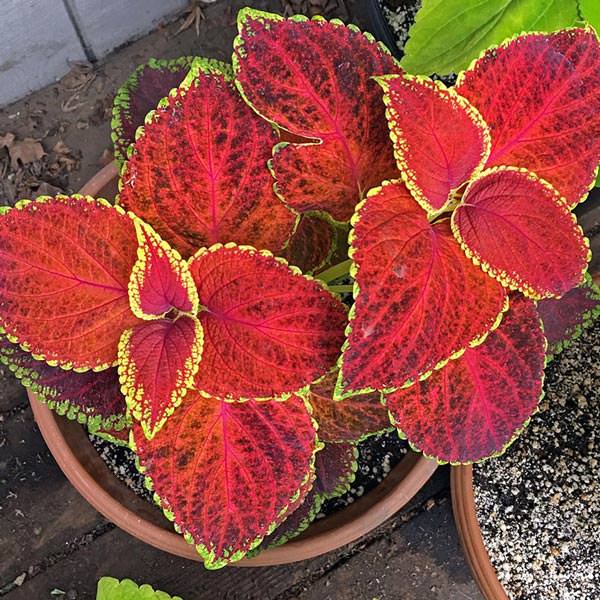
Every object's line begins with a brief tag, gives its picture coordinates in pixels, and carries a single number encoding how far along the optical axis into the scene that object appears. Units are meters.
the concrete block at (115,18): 1.46
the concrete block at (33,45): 1.39
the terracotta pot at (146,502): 1.10
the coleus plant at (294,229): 0.66
